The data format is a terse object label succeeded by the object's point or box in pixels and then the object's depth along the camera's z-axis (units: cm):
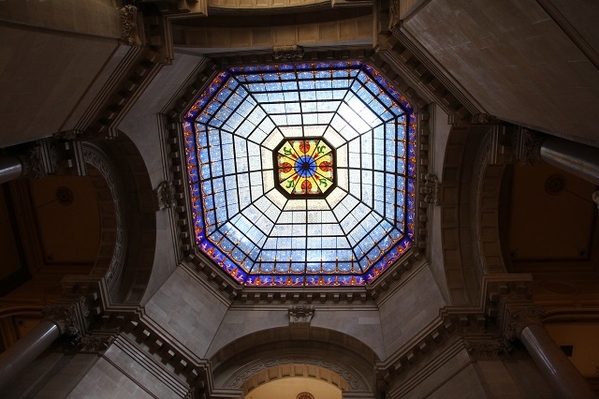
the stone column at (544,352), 1165
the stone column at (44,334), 1282
